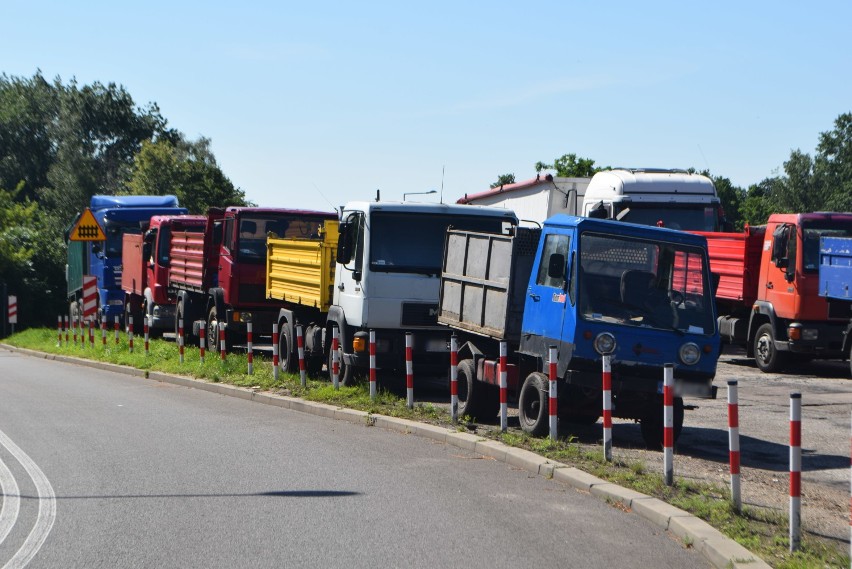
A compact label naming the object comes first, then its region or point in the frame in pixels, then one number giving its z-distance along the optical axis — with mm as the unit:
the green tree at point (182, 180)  72312
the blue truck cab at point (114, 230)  34625
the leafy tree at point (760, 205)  110962
